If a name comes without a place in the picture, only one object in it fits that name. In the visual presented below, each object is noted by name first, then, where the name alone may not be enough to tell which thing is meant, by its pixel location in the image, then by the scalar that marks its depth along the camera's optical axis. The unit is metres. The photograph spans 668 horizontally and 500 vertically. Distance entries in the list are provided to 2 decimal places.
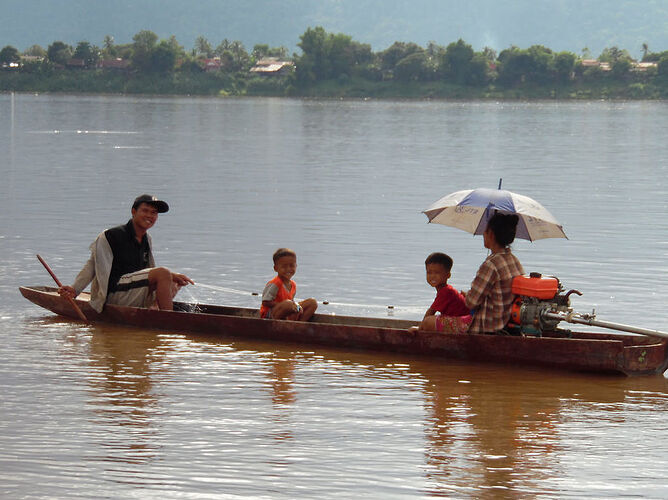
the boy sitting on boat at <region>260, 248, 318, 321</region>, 20.94
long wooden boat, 18.52
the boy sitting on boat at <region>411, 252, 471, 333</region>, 19.48
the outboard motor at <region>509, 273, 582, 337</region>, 18.36
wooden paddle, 22.40
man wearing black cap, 21.84
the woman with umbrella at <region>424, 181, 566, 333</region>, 18.64
